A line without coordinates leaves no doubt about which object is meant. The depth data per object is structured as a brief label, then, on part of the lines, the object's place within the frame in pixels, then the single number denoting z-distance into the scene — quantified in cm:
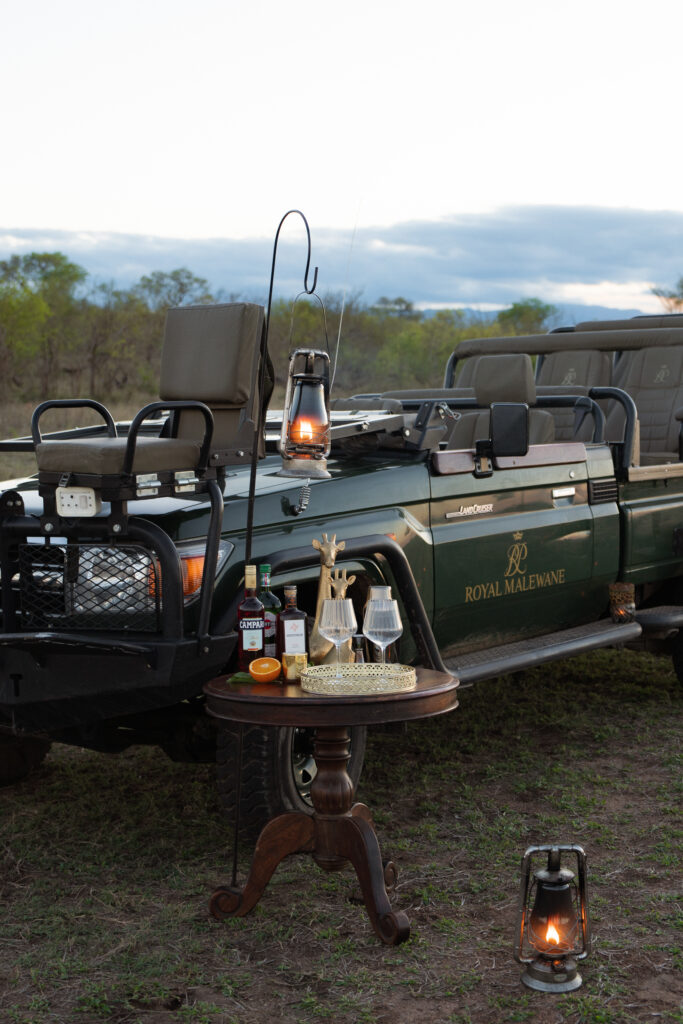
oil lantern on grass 346
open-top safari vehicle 409
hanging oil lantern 432
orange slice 389
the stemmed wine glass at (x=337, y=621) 393
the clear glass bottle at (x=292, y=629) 398
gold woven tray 374
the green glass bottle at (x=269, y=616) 398
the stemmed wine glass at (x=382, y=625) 397
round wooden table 368
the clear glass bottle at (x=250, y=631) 397
